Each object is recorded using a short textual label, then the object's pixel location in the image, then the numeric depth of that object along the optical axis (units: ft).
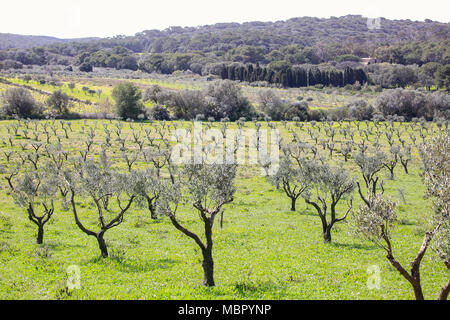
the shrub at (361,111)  399.85
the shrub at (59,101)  373.61
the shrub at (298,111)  397.60
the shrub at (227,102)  414.21
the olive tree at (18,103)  352.90
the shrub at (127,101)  380.99
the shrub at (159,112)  394.93
